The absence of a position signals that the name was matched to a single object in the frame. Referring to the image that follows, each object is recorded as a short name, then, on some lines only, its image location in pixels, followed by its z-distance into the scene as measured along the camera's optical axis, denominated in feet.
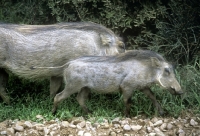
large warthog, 17.81
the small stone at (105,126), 16.03
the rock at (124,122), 16.28
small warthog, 16.65
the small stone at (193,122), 16.31
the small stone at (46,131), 15.71
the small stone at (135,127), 15.92
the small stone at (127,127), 15.89
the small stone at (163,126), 16.07
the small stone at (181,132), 15.66
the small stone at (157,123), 16.23
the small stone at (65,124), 16.06
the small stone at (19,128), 15.97
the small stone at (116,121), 16.49
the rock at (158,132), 15.70
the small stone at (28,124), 16.17
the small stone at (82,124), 16.10
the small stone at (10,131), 15.84
